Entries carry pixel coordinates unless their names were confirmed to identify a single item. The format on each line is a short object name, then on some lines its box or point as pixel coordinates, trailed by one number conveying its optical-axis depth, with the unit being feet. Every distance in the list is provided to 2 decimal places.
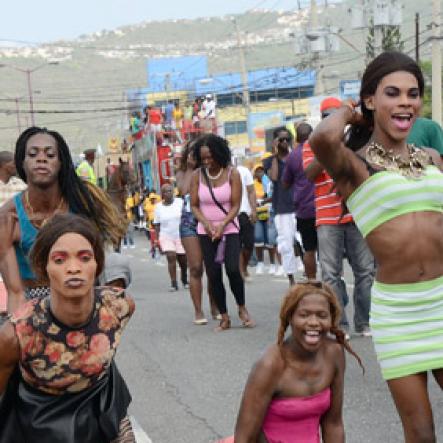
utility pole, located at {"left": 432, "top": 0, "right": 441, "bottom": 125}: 107.24
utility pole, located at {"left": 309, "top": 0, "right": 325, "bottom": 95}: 144.25
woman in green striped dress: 15.06
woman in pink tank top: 36.50
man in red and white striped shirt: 31.24
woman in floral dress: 14.03
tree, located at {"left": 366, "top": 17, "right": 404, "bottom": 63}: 189.45
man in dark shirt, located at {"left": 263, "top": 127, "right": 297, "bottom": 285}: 43.91
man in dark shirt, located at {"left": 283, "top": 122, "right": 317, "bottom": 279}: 35.76
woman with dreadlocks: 19.03
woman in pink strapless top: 15.97
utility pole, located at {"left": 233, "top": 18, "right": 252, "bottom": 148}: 190.68
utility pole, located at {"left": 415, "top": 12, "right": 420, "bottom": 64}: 123.77
